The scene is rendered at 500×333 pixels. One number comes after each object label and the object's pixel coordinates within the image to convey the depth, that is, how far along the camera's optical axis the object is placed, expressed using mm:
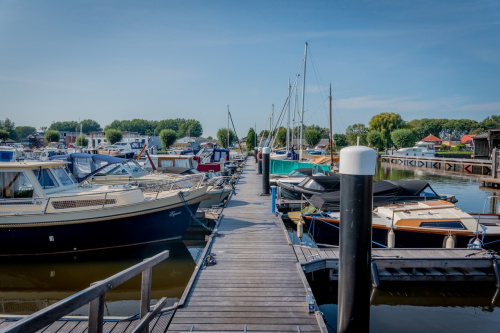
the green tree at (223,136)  83512
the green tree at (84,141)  70212
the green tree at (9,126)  119625
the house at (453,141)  99650
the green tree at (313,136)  86812
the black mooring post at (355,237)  4082
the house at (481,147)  46150
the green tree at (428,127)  123812
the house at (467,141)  98500
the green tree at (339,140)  93625
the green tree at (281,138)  82450
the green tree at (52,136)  80750
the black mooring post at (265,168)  15398
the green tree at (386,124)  80750
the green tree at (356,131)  79450
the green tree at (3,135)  74562
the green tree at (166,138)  79688
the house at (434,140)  96562
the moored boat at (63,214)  9508
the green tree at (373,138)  76438
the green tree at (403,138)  75375
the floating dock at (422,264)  8219
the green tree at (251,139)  70688
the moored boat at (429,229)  9773
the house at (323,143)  101312
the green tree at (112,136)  78688
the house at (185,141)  77475
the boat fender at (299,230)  10678
